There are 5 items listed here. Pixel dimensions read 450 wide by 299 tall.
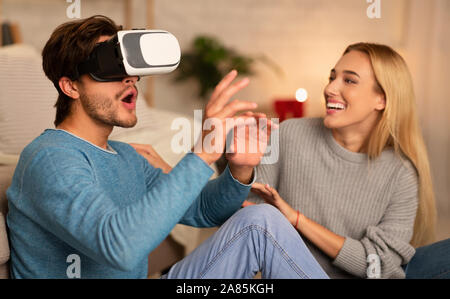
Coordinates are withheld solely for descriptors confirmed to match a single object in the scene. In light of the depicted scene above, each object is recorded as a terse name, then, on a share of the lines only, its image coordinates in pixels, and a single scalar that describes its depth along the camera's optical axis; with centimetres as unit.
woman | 142
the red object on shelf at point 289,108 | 354
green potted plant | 371
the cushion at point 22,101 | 171
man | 83
